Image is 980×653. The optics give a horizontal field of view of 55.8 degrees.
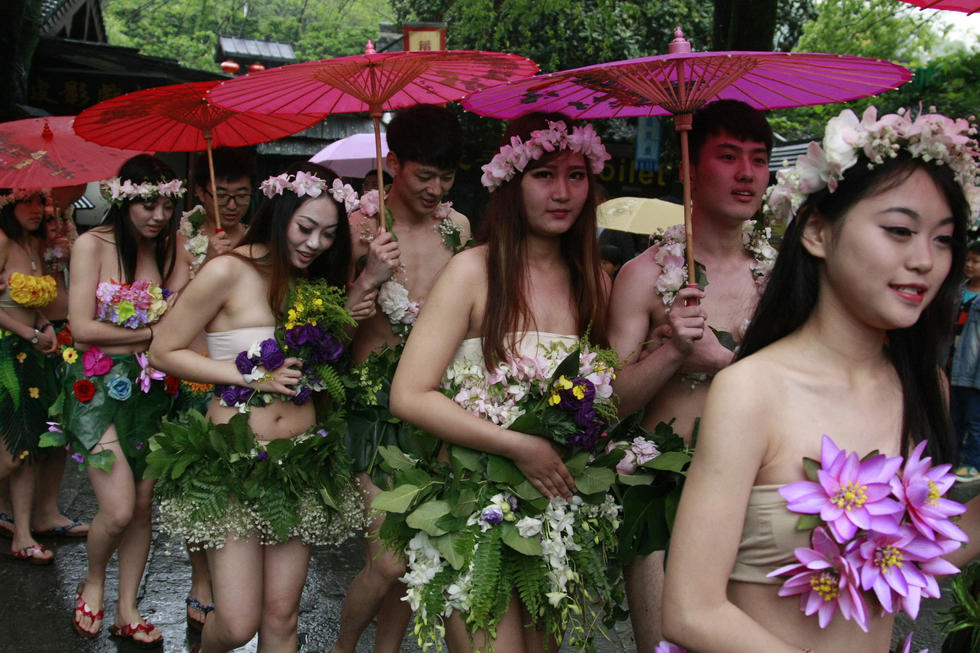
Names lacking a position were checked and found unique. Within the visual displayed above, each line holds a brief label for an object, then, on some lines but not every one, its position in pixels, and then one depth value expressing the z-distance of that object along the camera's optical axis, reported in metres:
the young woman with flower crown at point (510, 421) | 2.89
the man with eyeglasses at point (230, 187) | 5.27
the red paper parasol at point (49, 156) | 5.20
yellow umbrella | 8.40
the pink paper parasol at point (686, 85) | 2.89
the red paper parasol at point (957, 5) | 3.18
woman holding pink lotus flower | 1.82
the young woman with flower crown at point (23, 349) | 5.69
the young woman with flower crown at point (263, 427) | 3.61
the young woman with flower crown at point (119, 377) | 4.64
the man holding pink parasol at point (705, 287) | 3.21
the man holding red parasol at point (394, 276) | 3.84
